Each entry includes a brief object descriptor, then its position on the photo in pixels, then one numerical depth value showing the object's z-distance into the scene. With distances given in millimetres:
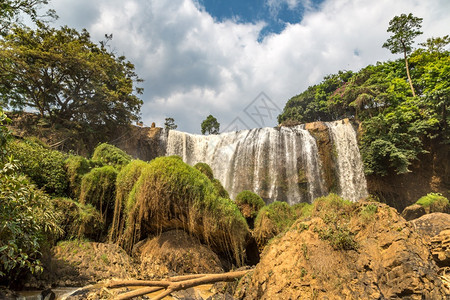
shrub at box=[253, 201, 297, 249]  8852
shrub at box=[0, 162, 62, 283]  3059
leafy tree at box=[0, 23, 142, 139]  15984
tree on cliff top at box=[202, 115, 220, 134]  37653
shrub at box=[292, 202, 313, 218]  10299
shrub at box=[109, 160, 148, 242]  7523
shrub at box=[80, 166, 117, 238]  8195
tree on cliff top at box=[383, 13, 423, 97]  20859
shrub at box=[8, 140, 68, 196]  8148
